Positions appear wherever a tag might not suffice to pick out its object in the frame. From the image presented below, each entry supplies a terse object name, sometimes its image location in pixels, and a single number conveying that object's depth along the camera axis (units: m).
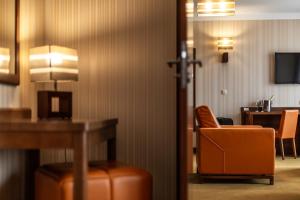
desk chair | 6.22
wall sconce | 7.49
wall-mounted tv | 7.41
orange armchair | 4.29
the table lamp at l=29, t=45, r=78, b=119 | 2.76
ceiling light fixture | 5.76
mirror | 2.72
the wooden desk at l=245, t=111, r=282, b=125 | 6.79
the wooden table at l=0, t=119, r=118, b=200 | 2.21
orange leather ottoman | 2.47
